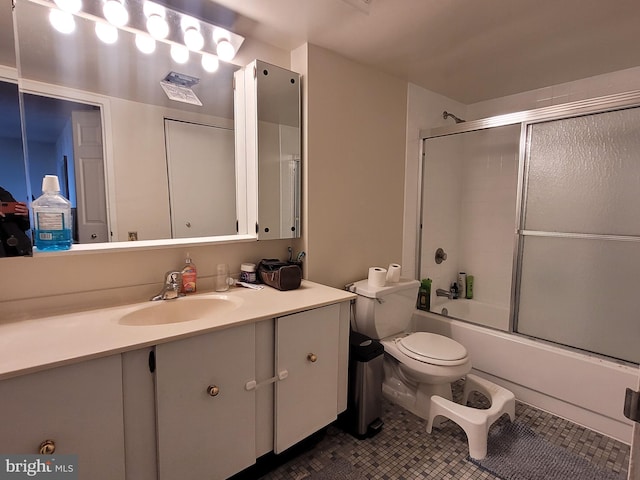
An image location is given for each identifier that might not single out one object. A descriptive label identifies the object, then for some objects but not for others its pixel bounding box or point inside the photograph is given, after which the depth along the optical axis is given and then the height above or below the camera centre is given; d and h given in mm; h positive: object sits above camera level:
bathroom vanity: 860 -551
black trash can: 1626 -904
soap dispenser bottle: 1488 -307
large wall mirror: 1253 +334
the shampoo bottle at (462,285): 2873 -645
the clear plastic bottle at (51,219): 1177 -36
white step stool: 1525 -990
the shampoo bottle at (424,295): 2533 -652
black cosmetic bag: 1567 -315
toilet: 1598 -806
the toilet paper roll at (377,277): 1894 -380
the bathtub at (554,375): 1657 -923
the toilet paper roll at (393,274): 1987 -379
